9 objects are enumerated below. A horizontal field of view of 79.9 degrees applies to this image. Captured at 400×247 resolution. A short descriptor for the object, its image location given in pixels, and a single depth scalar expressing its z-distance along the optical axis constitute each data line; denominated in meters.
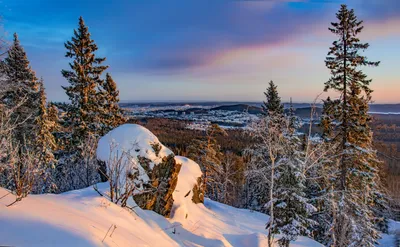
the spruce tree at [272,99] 19.53
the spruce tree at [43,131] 15.78
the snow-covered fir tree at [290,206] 9.18
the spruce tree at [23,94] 14.75
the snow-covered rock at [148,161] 9.09
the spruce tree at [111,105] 17.05
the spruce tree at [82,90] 15.31
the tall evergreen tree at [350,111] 11.77
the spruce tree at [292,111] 19.07
